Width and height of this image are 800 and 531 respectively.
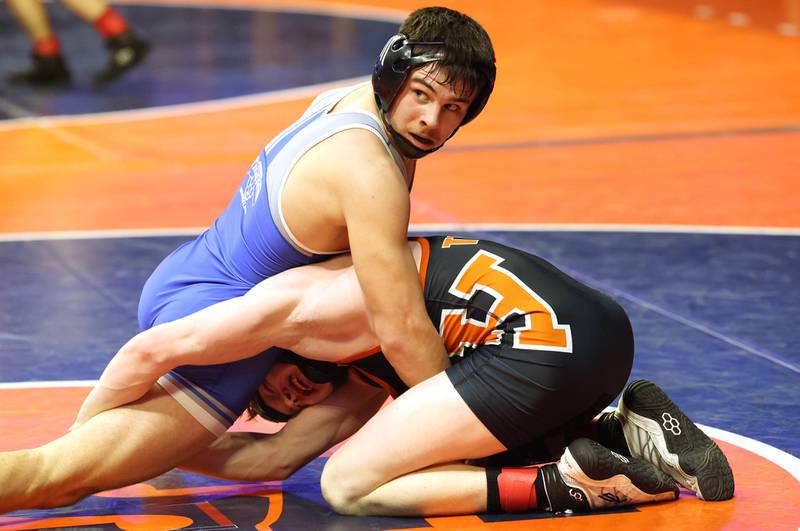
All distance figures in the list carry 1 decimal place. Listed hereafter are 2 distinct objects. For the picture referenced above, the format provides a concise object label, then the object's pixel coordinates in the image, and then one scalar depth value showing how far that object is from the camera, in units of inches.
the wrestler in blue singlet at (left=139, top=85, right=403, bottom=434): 286.5
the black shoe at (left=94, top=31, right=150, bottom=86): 818.4
